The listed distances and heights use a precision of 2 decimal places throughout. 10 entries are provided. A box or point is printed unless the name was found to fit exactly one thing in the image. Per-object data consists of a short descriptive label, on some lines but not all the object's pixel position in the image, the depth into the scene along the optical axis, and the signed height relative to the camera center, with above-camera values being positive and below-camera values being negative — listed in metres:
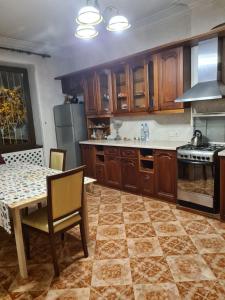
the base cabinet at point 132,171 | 3.15 -0.90
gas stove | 2.62 -0.49
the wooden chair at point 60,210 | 1.80 -0.79
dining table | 1.75 -0.63
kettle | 2.97 -0.36
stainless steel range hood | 2.73 +0.48
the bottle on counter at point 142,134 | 4.01 -0.33
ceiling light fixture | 1.85 +0.91
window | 4.27 +0.24
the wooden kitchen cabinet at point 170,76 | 3.06 +0.55
